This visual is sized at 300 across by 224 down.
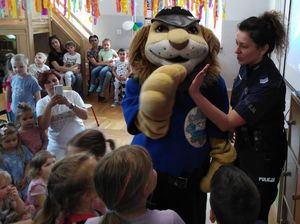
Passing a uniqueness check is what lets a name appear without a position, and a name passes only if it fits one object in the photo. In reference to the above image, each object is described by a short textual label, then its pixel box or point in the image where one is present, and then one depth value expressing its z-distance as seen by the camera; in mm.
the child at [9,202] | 1901
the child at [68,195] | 1351
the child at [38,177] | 1952
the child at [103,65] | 6227
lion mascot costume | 1540
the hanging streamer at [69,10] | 6170
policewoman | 1567
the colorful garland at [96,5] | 5848
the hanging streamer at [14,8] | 5788
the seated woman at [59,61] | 6059
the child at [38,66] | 5062
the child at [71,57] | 6148
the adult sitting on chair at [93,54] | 6301
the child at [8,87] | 3939
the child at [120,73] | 6035
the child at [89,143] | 1809
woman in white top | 2537
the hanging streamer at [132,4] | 6413
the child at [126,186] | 1122
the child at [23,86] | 3697
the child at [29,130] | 2557
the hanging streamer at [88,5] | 6181
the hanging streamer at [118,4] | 5980
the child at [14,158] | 2332
